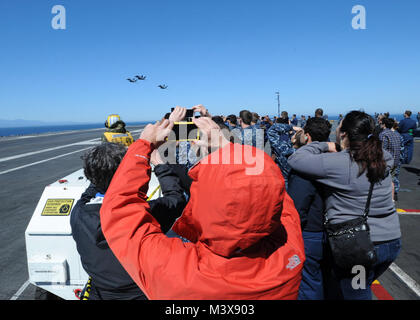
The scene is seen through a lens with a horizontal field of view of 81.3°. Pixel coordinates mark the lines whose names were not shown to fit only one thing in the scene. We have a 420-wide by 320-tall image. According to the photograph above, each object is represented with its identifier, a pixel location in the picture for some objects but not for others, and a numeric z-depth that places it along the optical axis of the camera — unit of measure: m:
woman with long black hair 1.68
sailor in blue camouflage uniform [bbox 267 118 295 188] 2.87
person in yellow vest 4.05
